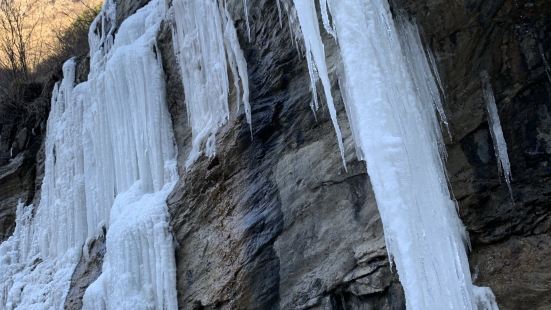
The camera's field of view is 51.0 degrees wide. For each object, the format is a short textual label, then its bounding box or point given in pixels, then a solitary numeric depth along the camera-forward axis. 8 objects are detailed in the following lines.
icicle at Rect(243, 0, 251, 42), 5.54
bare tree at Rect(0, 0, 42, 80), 12.61
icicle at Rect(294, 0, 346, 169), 3.97
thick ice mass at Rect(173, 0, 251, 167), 5.57
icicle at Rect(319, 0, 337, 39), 3.94
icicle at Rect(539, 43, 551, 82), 4.11
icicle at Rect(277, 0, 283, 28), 5.13
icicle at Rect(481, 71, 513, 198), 4.19
